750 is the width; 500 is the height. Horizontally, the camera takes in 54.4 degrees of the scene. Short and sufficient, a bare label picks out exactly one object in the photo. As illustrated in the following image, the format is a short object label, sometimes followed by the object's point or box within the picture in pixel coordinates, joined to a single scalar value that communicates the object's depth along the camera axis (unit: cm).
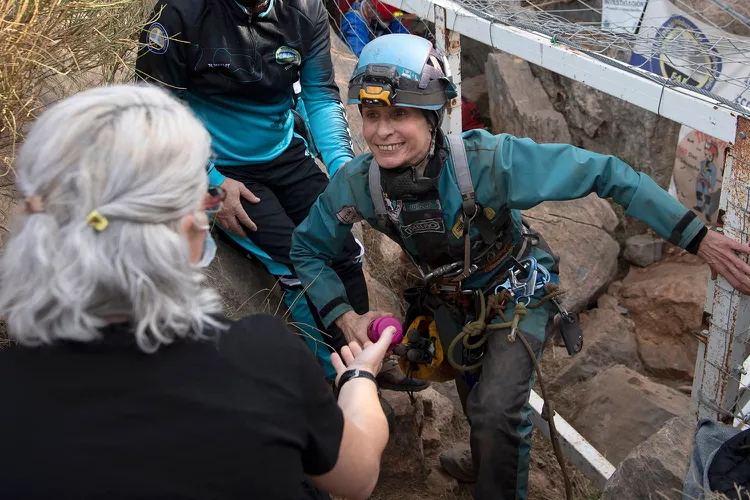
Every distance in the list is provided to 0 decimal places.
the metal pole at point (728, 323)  282
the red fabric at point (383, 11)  673
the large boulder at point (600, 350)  534
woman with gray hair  144
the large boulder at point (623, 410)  450
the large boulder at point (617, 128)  737
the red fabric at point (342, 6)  694
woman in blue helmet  287
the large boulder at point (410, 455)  394
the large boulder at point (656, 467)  310
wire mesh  314
